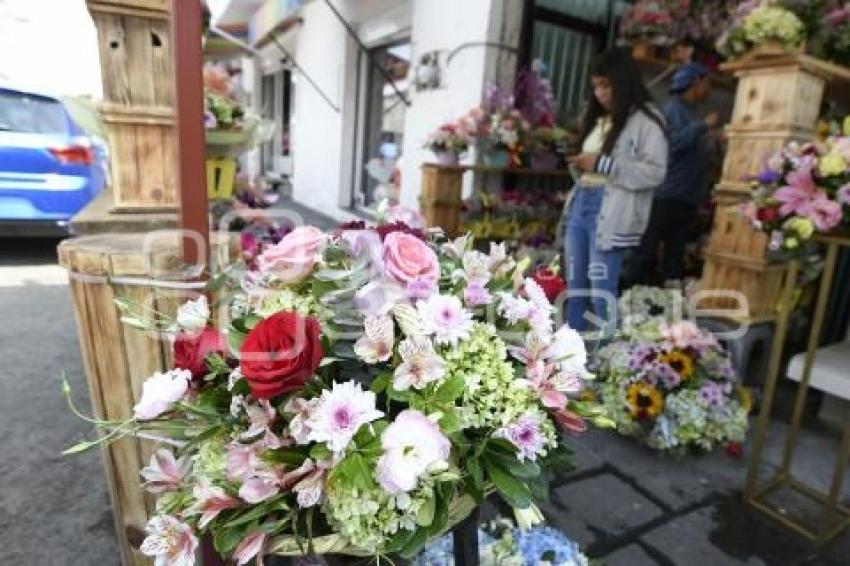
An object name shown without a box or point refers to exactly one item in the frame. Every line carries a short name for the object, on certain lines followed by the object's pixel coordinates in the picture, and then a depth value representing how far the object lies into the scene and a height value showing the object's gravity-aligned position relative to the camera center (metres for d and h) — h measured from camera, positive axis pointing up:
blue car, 4.97 -0.28
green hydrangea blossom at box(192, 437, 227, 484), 0.81 -0.45
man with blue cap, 3.71 +0.02
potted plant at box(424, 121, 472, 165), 4.26 +0.17
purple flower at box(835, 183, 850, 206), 1.80 +0.00
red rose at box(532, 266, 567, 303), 1.11 -0.22
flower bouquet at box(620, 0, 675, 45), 4.16 +1.16
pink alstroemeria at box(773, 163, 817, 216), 1.92 +0.00
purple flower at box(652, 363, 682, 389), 2.57 -0.87
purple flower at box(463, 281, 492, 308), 0.92 -0.21
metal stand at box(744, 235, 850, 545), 1.97 -0.98
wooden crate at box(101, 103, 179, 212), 1.74 -0.05
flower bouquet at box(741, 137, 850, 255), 1.84 +0.00
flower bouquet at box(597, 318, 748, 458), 2.47 -0.95
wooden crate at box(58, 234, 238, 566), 1.30 -0.49
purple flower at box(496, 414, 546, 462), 0.81 -0.38
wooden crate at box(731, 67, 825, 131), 2.57 +0.43
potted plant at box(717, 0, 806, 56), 2.51 +0.72
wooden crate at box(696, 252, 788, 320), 2.84 -0.50
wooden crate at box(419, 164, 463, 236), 4.34 -0.24
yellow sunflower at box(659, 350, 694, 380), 2.60 -0.82
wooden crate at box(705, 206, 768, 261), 2.79 -0.25
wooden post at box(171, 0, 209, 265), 0.95 +0.05
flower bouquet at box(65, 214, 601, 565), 0.75 -0.35
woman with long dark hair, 2.79 +0.03
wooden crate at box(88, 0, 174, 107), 1.68 +0.27
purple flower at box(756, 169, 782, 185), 2.05 +0.05
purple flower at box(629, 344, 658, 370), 2.68 -0.83
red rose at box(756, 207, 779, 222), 2.01 -0.09
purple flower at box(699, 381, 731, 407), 2.51 -0.92
